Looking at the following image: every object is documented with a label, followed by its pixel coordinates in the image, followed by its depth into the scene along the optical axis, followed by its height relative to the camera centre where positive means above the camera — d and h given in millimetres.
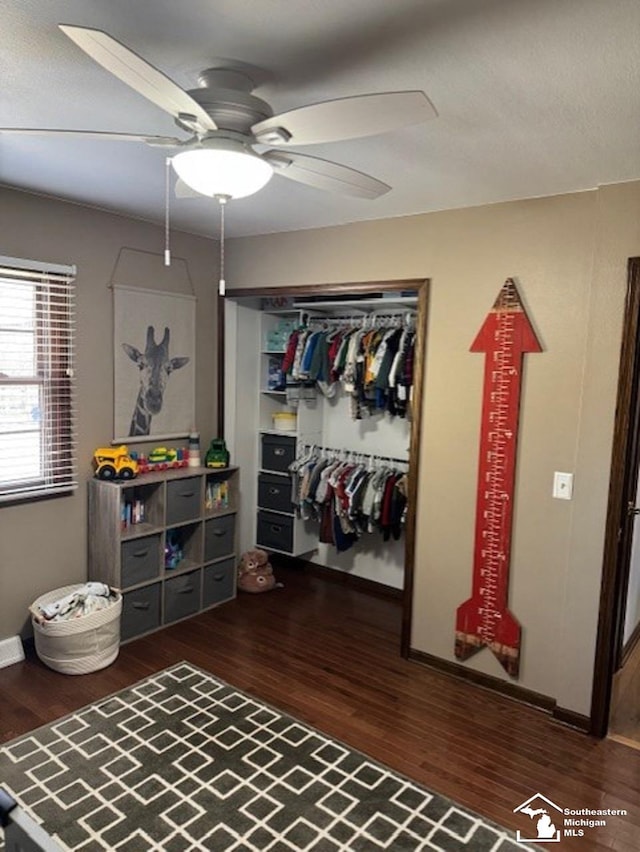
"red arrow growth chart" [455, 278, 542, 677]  2895 -510
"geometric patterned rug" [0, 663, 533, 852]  2035 -1634
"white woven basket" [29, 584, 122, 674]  2992 -1464
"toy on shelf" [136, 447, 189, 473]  3744 -646
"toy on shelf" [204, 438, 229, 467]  3990 -627
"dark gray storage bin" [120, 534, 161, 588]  3395 -1174
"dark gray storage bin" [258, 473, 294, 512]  4422 -970
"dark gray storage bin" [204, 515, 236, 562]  3895 -1170
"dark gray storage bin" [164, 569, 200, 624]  3659 -1487
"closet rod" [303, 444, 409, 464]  4164 -624
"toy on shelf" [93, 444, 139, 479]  3459 -620
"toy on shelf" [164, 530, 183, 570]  3748 -1223
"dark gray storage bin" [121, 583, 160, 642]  3414 -1488
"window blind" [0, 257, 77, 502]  3104 -128
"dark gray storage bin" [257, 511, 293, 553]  4453 -1276
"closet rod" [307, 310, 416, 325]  3971 +364
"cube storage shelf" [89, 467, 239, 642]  3402 -1124
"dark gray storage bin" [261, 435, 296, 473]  4395 -658
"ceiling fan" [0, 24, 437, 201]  1272 +597
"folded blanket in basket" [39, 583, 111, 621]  3053 -1301
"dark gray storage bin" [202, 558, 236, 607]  3928 -1494
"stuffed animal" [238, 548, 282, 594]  4238 -1522
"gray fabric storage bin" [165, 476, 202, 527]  3627 -871
